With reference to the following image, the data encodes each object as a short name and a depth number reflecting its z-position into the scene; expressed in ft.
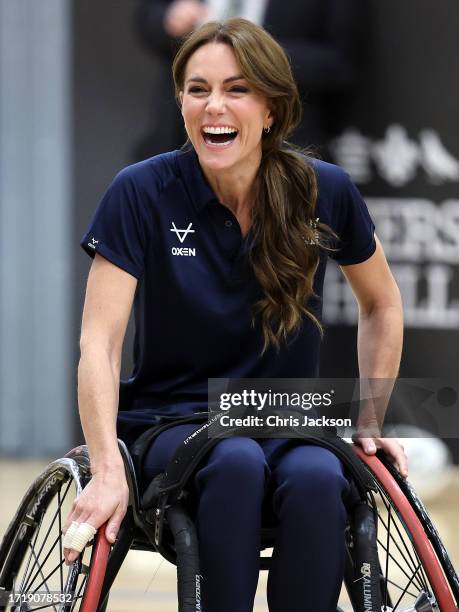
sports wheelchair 22.56
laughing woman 22.83
